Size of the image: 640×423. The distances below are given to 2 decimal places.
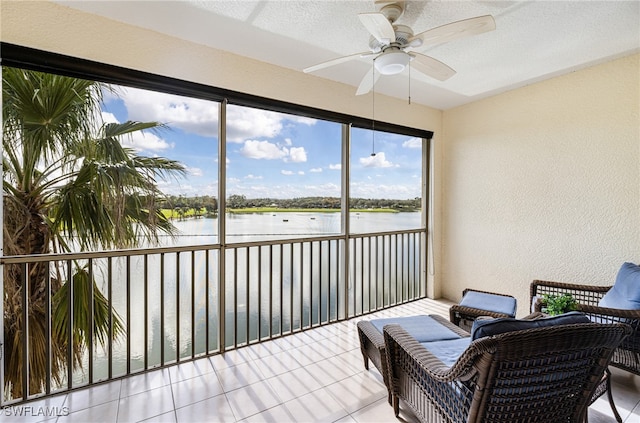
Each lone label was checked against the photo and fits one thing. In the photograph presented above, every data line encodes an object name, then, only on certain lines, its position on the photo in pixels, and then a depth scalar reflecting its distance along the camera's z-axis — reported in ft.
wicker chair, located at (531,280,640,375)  6.68
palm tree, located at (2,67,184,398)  6.95
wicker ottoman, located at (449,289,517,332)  8.46
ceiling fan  5.61
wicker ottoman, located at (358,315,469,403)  6.88
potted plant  7.24
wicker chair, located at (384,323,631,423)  3.91
